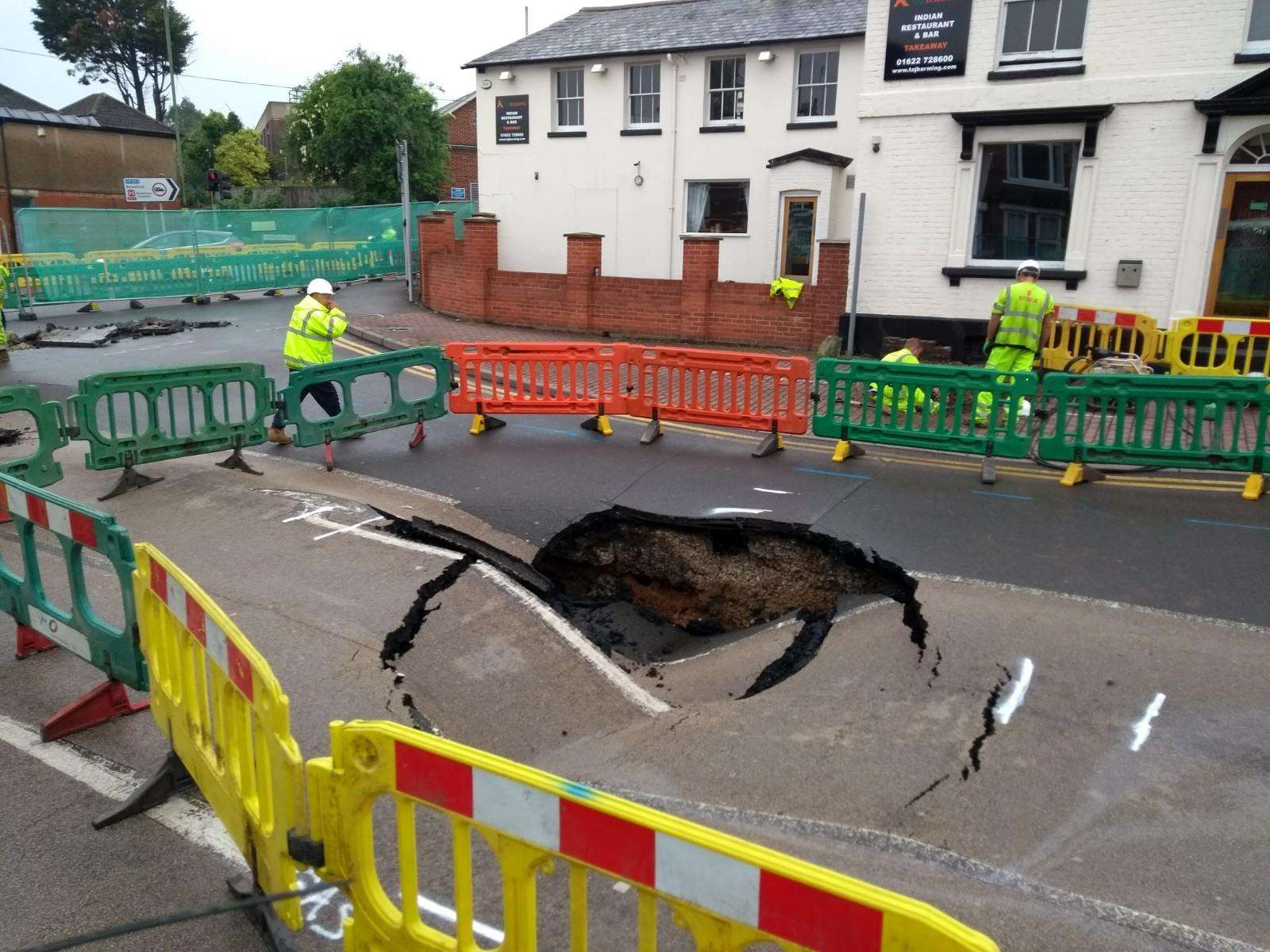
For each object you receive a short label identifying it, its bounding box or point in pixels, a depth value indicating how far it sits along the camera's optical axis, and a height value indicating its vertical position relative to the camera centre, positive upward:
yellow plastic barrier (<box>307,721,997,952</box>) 2.02 -1.44
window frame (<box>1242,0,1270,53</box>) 12.96 +2.61
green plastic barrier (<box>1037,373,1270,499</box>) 8.68 -1.55
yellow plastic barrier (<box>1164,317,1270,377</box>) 12.45 -1.27
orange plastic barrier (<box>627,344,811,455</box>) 10.40 -1.68
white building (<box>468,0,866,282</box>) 21.39 +2.26
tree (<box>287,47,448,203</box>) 36.09 +3.52
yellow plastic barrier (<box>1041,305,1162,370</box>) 13.24 -1.21
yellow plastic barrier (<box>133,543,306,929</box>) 2.97 -1.68
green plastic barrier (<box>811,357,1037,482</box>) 9.35 -1.64
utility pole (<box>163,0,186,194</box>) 36.56 +4.14
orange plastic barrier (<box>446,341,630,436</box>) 11.21 -1.70
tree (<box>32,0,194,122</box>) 64.12 +11.69
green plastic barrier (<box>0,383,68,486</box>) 7.87 -1.77
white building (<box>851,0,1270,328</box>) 13.41 +1.21
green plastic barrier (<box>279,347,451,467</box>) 9.88 -1.79
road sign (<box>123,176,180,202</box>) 26.77 +0.75
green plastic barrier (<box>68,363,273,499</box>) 8.66 -1.79
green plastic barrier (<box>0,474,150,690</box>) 4.25 -1.79
